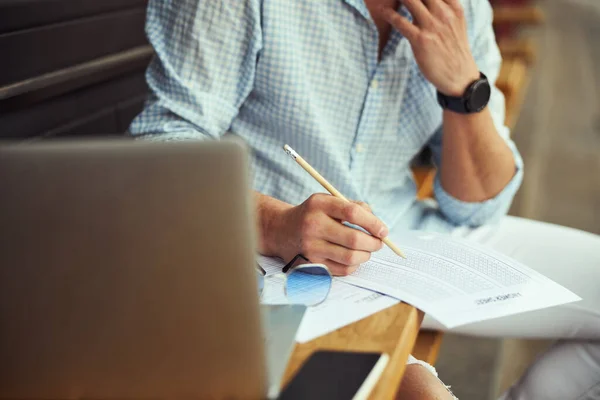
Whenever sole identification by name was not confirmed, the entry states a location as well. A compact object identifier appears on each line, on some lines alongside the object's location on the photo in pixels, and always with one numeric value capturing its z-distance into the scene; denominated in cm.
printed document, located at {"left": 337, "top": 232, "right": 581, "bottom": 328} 122
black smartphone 107
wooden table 110
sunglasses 122
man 147
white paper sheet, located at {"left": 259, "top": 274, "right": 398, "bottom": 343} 116
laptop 98
